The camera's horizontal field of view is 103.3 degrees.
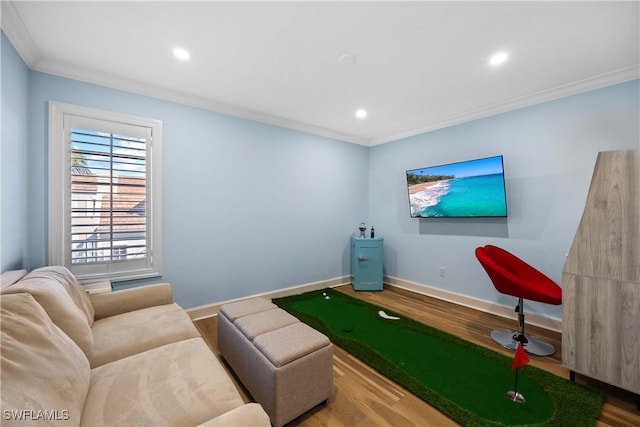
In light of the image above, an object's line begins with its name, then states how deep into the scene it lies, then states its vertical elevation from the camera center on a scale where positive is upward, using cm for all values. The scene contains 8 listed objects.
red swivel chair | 222 -69
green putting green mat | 161 -127
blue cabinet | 414 -85
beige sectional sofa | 87 -76
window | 227 +19
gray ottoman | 148 -95
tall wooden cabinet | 167 -47
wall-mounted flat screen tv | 304 +32
